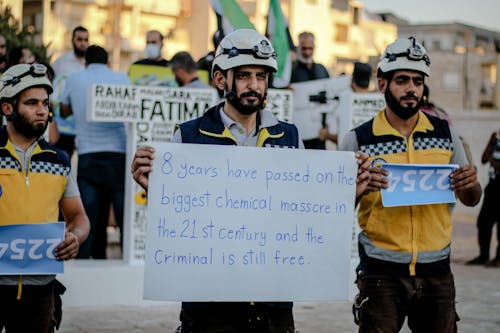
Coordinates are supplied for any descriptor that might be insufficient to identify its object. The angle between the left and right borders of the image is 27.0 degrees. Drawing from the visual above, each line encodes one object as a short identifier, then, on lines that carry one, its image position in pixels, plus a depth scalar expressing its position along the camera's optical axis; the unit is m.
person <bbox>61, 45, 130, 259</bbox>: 10.23
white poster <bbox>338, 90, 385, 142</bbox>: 10.20
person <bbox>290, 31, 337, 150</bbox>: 12.49
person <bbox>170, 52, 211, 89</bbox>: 10.46
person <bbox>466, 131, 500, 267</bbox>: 13.83
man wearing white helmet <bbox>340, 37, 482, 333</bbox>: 5.42
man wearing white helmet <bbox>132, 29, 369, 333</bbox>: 4.69
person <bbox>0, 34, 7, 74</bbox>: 10.54
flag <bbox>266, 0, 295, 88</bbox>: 11.88
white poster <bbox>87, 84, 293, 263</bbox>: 9.66
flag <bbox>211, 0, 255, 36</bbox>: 11.22
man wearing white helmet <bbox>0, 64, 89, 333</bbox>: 5.14
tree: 14.32
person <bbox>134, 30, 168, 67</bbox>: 11.89
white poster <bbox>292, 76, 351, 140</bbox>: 11.20
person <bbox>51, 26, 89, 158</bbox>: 11.23
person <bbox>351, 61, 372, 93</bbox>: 10.77
